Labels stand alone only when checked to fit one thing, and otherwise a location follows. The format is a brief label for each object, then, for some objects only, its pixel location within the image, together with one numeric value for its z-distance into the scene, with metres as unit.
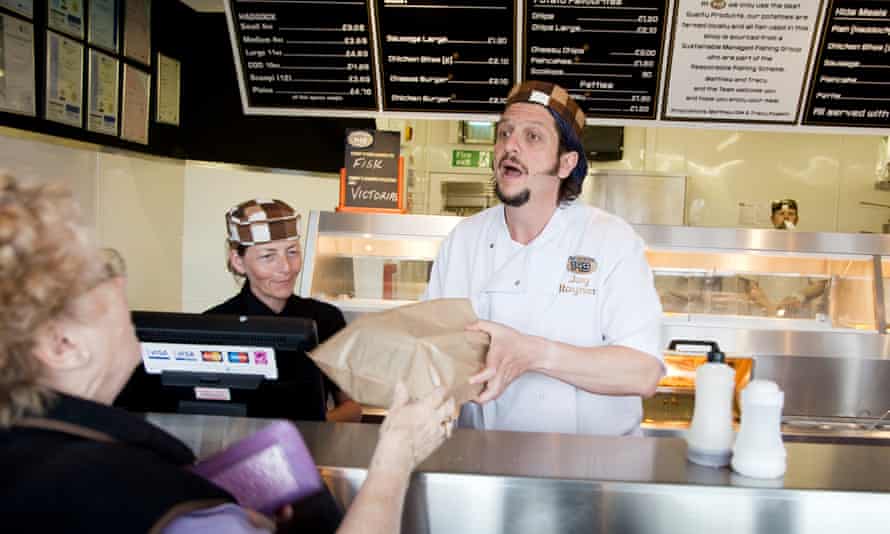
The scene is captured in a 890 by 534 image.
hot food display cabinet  2.87
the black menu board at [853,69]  3.20
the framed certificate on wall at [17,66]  2.95
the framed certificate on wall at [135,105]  3.98
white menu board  3.22
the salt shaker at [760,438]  1.10
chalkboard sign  3.15
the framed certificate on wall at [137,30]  3.96
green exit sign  7.11
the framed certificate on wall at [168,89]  4.38
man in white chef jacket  1.77
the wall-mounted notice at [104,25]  3.64
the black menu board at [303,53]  3.38
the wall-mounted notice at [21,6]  2.94
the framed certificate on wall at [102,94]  3.66
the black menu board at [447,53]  3.31
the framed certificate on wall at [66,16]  3.27
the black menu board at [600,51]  3.24
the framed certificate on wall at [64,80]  3.28
